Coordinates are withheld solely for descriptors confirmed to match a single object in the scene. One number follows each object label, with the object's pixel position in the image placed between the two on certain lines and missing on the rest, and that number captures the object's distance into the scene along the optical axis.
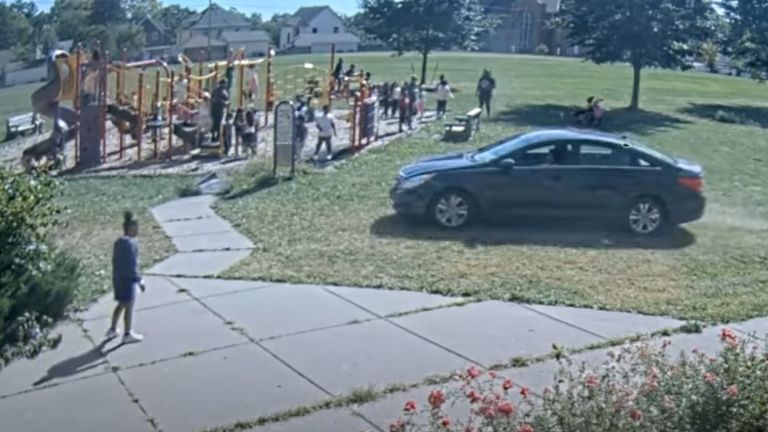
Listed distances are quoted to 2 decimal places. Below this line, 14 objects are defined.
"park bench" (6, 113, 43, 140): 29.91
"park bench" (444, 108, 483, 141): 22.52
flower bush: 4.77
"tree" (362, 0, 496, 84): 38.97
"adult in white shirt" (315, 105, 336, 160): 19.97
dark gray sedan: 13.05
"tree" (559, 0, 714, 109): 31.91
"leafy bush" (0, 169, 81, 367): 7.73
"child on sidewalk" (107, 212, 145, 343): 8.11
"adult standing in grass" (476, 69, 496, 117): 28.48
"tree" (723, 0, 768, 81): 36.91
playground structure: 21.98
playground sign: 17.67
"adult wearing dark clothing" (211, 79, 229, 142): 22.45
